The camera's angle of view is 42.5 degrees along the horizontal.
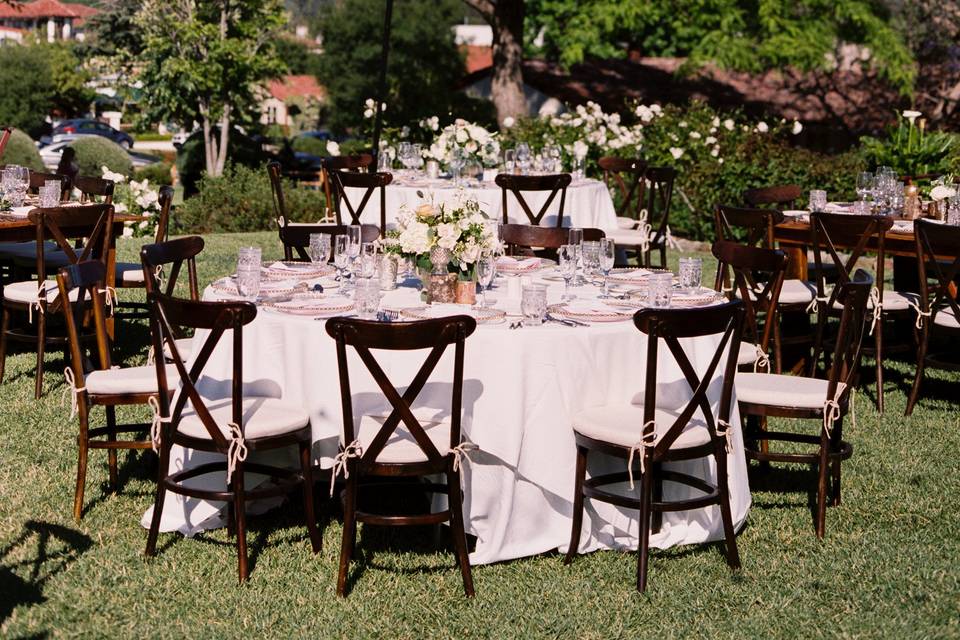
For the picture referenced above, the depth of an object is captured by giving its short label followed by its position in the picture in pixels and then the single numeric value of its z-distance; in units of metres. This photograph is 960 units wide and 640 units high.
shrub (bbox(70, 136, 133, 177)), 26.23
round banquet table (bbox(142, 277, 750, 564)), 4.72
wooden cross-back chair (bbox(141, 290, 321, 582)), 4.45
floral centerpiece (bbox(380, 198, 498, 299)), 5.14
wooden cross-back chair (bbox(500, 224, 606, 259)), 6.88
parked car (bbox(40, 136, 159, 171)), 38.62
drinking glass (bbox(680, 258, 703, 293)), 5.57
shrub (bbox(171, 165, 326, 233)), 16.33
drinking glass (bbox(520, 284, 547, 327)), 4.84
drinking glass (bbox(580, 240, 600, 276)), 5.71
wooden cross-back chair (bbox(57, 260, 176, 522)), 5.15
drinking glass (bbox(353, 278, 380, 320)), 4.88
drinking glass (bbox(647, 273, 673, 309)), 5.24
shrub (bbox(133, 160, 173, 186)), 33.03
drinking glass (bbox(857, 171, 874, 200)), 8.88
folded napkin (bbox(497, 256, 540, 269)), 6.34
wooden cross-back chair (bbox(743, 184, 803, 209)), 9.03
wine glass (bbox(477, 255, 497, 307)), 5.20
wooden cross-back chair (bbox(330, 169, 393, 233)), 9.09
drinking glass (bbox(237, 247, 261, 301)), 5.22
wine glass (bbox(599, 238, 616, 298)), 5.73
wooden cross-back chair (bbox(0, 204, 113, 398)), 6.88
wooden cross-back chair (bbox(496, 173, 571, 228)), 9.19
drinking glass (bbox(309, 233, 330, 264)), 5.79
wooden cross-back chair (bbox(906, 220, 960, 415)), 7.01
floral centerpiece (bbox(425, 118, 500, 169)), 10.88
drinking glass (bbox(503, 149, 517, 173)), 11.27
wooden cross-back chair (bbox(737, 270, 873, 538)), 5.16
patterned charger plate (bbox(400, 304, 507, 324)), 4.89
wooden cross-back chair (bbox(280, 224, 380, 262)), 6.66
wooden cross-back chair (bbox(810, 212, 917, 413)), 7.14
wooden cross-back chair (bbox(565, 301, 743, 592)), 4.43
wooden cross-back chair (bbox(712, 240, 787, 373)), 5.82
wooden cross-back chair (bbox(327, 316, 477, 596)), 4.23
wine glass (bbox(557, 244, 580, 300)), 5.66
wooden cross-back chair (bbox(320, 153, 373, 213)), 11.67
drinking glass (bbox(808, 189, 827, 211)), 8.80
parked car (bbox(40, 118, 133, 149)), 46.69
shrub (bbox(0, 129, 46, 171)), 26.19
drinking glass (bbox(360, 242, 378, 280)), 5.60
